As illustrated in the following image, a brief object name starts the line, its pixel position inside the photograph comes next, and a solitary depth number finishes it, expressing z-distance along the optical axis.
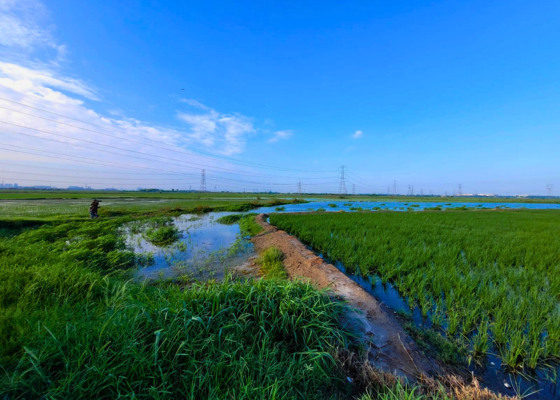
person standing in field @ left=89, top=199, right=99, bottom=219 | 14.12
